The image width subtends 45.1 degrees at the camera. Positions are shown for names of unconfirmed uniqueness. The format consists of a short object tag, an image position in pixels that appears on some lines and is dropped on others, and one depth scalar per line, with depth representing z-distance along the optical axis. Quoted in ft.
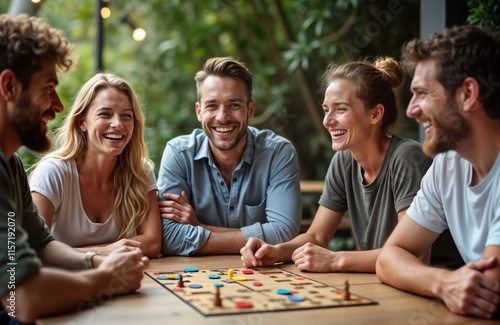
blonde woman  9.11
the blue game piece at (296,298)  6.20
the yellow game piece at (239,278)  7.28
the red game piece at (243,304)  5.87
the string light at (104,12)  13.65
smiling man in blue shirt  10.34
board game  5.93
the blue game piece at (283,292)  6.49
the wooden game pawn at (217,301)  5.90
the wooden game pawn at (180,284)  6.79
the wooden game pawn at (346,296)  6.27
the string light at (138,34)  13.82
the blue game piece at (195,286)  6.78
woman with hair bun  8.70
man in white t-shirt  6.70
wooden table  5.48
